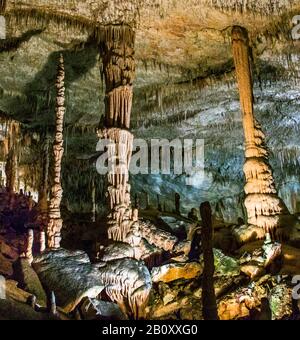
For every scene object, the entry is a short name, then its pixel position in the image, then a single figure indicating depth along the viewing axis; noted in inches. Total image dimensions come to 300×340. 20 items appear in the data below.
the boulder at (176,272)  390.6
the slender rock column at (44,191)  487.1
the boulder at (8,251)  453.1
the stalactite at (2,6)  396.2
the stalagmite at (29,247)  342.0
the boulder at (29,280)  308.0
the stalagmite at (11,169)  638.5
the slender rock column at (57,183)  377.7
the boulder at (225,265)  371.6
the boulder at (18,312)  256.2
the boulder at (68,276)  315.9
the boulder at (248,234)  425.7
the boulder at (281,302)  325.4
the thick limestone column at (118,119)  378.6
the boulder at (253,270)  361.4
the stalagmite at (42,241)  376.2
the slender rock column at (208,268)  271.3
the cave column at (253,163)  431.8
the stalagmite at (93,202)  705.9
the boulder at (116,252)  360.5
